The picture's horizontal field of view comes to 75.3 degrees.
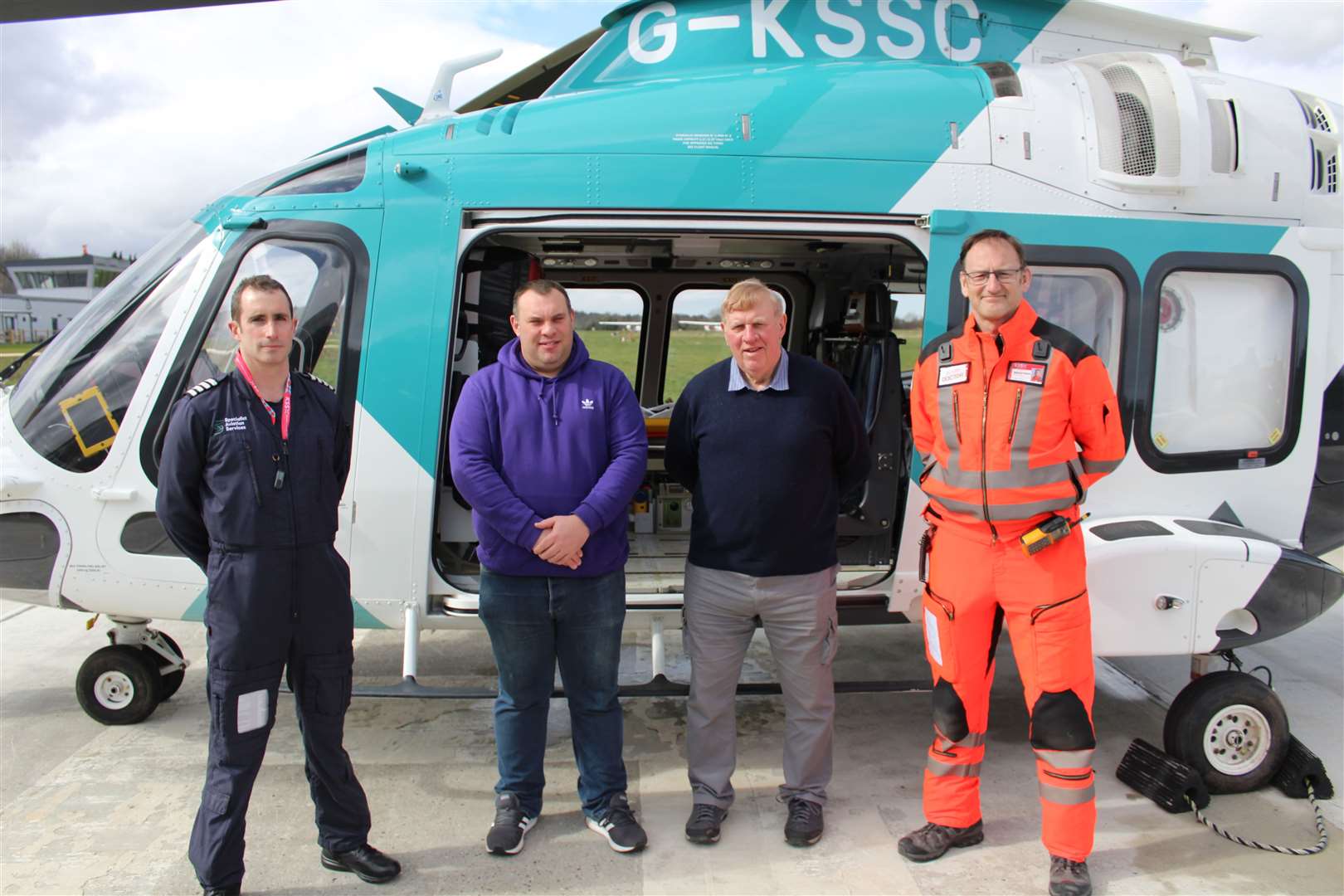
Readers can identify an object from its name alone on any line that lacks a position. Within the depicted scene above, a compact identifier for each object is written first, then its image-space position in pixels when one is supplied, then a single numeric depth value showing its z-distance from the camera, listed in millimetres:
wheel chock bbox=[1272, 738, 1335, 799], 3453
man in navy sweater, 2895
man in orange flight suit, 2730
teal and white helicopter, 3346
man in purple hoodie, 2770
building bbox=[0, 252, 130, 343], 49156
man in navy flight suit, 2498
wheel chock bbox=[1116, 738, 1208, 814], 3320
